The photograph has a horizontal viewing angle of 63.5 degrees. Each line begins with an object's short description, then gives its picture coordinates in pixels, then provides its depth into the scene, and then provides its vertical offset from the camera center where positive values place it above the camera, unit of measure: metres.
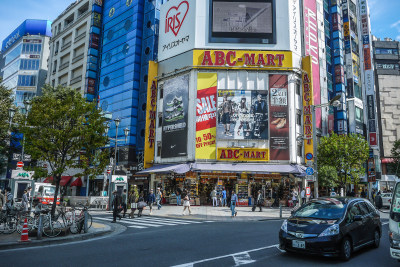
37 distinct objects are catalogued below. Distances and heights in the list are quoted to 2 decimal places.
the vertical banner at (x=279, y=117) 32.66 +6.85
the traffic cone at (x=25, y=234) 10.38 -1.74
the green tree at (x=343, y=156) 35.91 +3.31
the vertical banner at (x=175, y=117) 34.53 +7.10
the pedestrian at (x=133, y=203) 19.89 -1.32
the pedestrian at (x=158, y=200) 26.92 -1.45
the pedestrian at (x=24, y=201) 16.61 -1.08
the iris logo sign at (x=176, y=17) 37.97 +19.75
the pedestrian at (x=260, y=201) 25.36 -1.31
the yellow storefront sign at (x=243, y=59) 34.69 +13.37
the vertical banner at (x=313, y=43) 43.75 +19.26
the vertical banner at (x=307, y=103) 34.56 +8.79
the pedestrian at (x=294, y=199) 27.09 -1.17
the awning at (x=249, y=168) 30.80 +1.59
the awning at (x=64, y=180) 44.31 +0.07
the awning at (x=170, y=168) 31.22 +1.42
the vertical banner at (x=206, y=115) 33.03 +7.00
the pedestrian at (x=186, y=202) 22.33 -1.31
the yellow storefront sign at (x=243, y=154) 32.41 +2.97
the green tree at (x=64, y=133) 15.38 +2.30
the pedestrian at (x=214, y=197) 30.22 -1.25
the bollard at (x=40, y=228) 10.88 -1.60
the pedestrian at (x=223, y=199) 29.59 -1.42
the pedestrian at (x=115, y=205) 17.55 -1.26
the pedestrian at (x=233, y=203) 21.12 -1.29
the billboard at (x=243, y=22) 35.88 +17.89
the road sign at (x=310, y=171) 19.20 +0.83
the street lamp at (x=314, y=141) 18.43 +2.69
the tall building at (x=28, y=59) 67.31 +25.79
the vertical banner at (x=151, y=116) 36.94 +7.59
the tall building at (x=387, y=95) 65.19 +19.15
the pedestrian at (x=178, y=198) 31.47 -1.48
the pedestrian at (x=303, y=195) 26.50 -0.81
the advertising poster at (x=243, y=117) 32.88 +6.80
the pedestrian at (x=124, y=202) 20.23 -1.26
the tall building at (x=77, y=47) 52.66 +23.46
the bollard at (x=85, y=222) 12.68 -1.61
